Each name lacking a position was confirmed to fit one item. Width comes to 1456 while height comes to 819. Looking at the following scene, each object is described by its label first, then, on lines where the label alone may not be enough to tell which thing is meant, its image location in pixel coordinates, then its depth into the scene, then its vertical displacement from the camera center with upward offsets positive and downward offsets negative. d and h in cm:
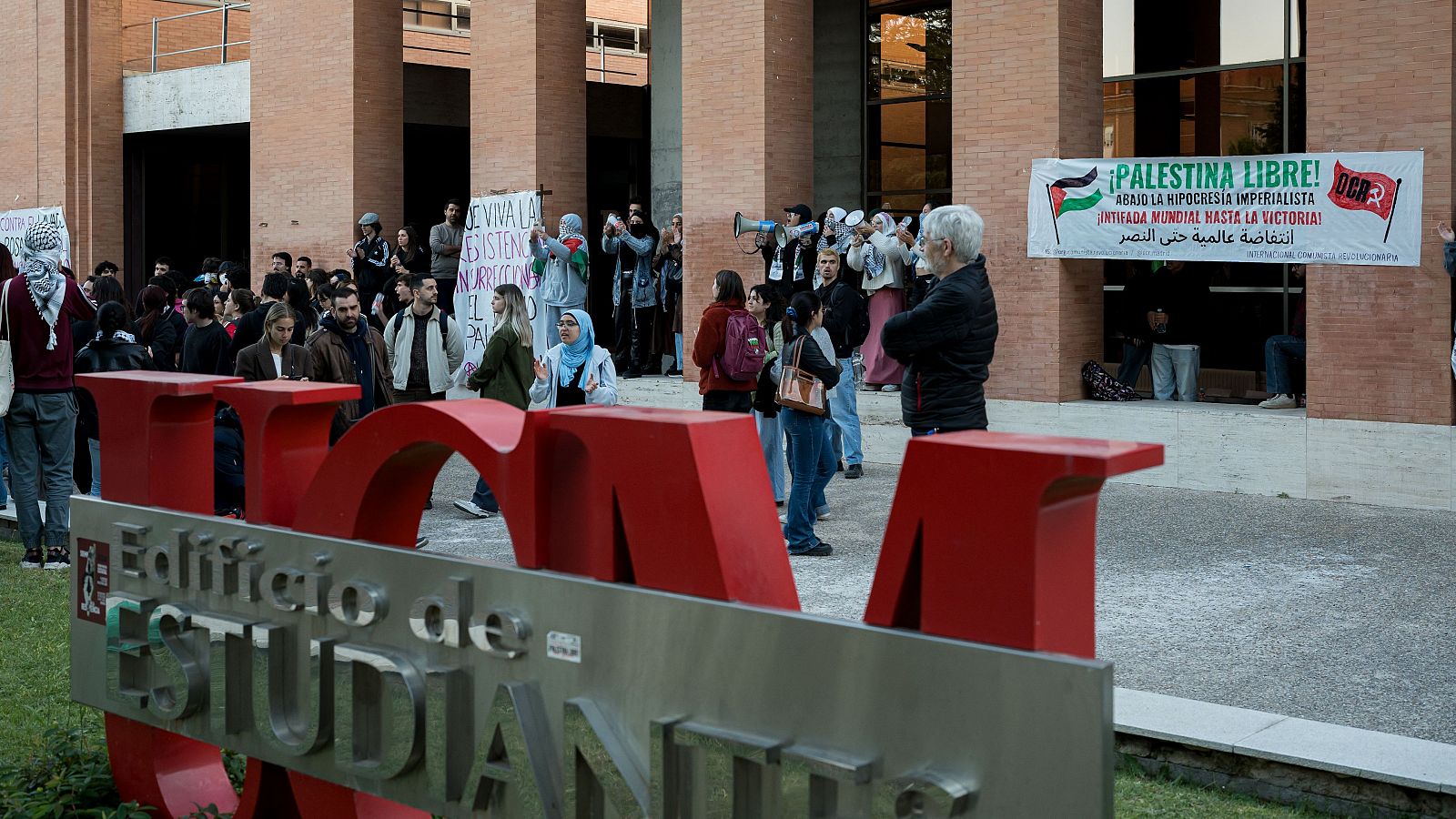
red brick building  1211 +261
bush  515 -156
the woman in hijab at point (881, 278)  1541 +66
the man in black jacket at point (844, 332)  1355 +9
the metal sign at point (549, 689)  309 -85
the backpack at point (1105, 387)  1414 -42
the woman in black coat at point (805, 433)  1019 -61
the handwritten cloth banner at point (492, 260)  1792 +101
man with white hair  693 +3
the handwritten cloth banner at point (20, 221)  2469 +211
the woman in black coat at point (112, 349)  998 -2
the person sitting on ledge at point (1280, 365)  1329 -21
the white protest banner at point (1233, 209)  1184 +110
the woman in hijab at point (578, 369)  1198 -19
